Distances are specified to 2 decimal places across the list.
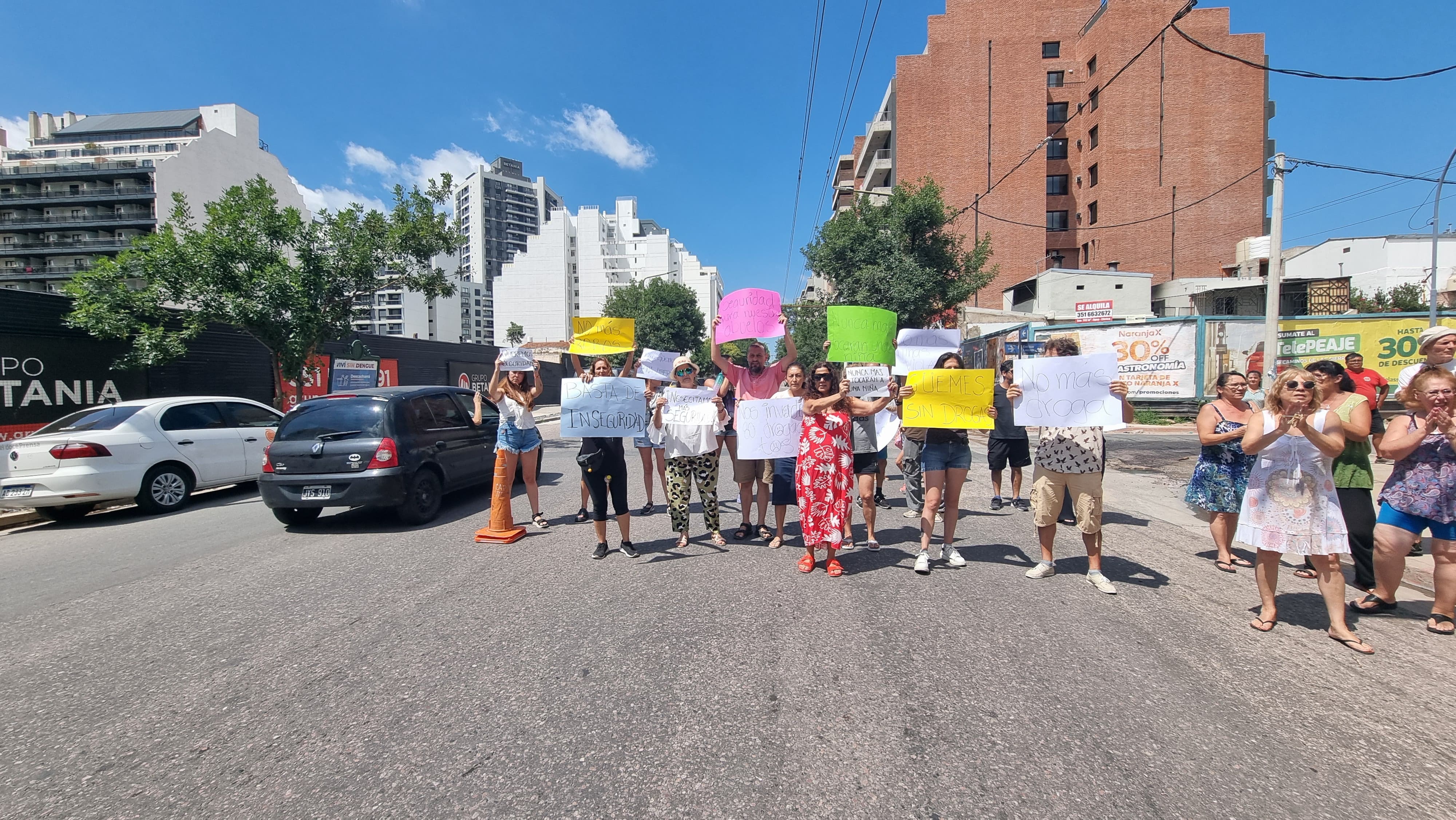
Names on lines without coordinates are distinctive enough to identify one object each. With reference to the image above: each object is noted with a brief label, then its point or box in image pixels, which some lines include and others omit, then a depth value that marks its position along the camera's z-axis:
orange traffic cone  6.15
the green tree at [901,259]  27.00
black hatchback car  6.59
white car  7.34
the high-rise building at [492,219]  123.56
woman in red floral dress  4.93
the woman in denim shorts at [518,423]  6.52
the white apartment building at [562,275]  89.25
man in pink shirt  5.95
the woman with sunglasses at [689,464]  5.80
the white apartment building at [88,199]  52.88
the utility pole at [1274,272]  12.95
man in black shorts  7.39
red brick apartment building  40.25
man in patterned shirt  4.54
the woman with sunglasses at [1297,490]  3.53
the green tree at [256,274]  11.75
